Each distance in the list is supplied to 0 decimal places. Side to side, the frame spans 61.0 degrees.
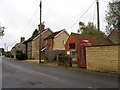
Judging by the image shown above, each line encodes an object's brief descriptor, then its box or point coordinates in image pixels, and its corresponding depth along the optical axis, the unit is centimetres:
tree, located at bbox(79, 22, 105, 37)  3339
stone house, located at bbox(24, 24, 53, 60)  2843
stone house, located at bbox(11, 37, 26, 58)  4240
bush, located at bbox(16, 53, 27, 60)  2881
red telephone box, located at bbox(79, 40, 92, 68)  1183
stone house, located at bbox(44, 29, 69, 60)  2497
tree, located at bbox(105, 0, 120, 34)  1987
